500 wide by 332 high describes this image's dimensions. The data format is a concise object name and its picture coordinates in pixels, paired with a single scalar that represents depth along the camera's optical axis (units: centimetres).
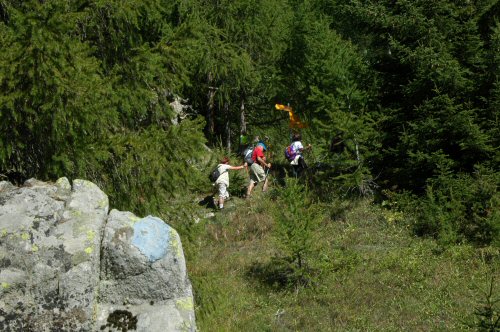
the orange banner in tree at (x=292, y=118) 2058
